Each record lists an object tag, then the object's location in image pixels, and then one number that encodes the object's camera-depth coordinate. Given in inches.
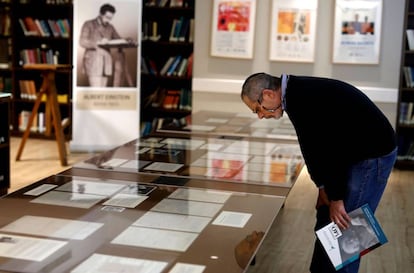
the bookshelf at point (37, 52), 322.7
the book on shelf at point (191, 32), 311.7
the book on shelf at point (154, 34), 315.0
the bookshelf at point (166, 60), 313.7
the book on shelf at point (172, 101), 318.3
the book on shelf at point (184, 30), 312.5
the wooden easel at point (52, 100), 264.4
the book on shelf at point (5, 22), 327.6
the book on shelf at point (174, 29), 313.0
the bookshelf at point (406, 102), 279.6
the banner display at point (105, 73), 284.7
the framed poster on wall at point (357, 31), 280.4
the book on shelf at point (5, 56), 326.6
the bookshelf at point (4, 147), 203.2
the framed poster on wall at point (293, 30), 286.8
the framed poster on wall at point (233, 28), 294.4
